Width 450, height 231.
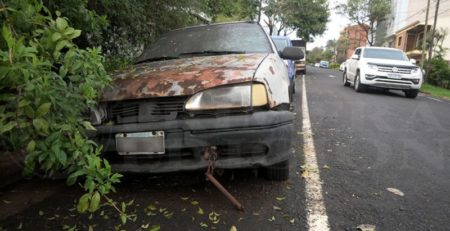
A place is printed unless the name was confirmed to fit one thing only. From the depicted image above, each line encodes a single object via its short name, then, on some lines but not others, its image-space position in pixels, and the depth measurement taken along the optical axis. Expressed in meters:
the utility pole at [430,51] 23.50
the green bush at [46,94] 1.90
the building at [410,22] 35.81
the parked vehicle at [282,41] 11.07
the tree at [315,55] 94.88
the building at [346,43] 69.94
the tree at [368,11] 49.16
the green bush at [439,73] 21.80
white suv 11.84
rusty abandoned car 2.95
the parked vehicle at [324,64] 66.04
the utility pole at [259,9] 26.06
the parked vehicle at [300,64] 18.98
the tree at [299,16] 30.09
